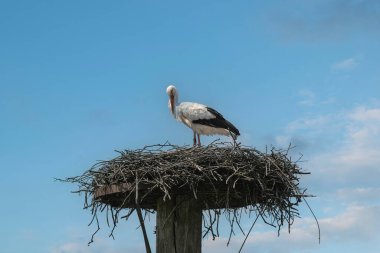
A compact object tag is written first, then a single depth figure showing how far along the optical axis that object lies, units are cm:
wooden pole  547
